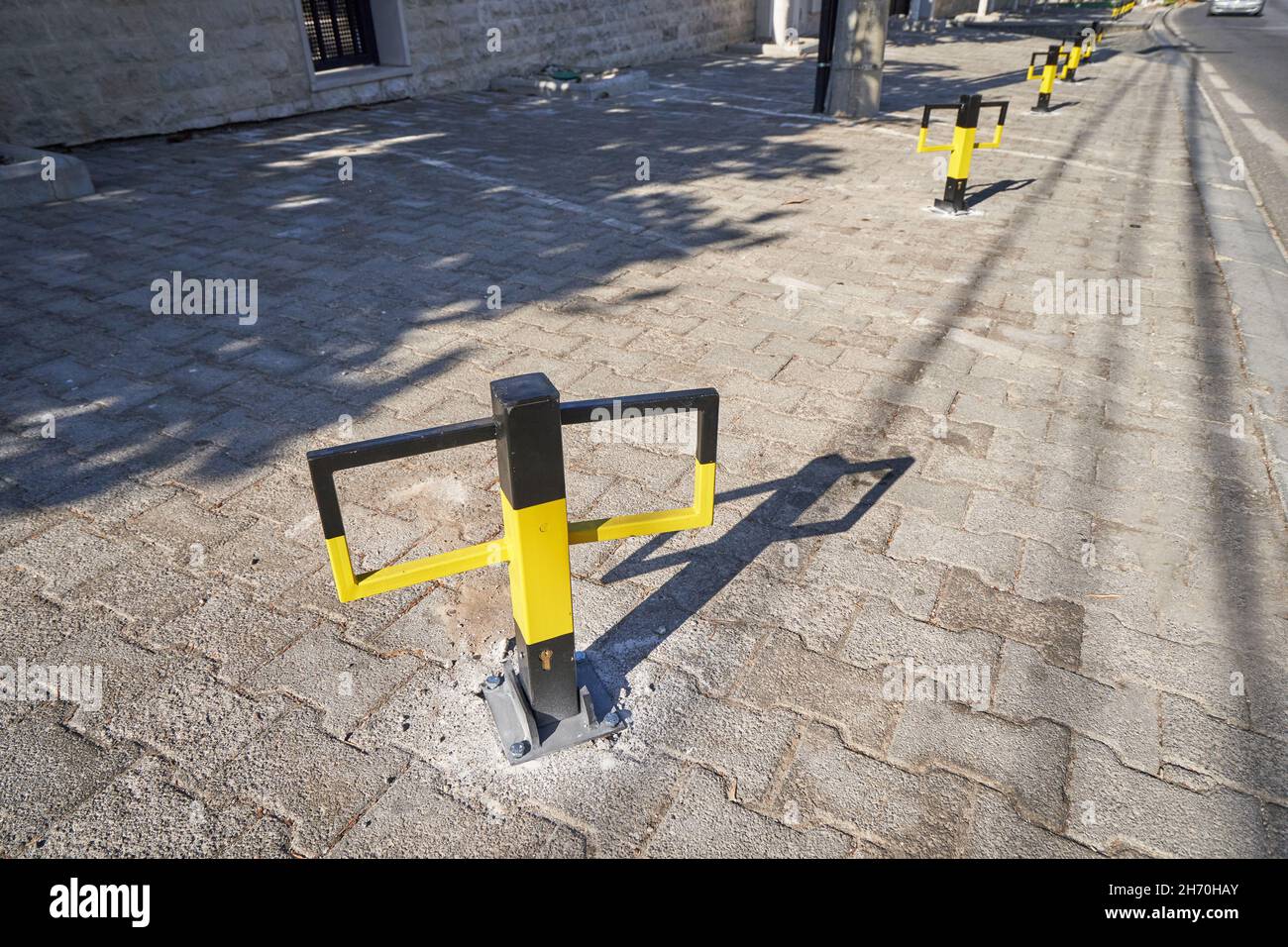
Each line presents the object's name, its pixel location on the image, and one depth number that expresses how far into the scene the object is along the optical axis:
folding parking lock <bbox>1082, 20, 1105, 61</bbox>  17.91
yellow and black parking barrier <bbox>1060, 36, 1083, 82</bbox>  15.68
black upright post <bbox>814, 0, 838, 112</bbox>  11.16
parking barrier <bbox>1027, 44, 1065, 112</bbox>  12.12
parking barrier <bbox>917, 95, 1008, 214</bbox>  6.84
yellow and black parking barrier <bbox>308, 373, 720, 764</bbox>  1.92
